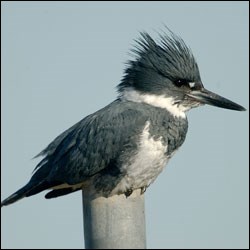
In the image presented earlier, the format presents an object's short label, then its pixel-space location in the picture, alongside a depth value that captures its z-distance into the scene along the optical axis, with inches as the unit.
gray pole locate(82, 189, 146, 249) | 348.8
